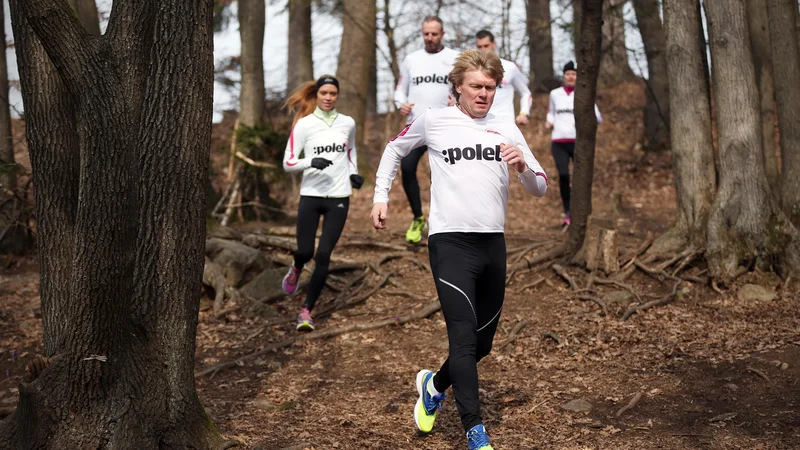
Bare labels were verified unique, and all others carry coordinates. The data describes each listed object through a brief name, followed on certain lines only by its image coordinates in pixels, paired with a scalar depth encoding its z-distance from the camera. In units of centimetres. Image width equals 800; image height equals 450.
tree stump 853
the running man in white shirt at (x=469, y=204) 458
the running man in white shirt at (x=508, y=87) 894
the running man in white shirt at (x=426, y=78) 884
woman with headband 757
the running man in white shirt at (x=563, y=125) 1102
